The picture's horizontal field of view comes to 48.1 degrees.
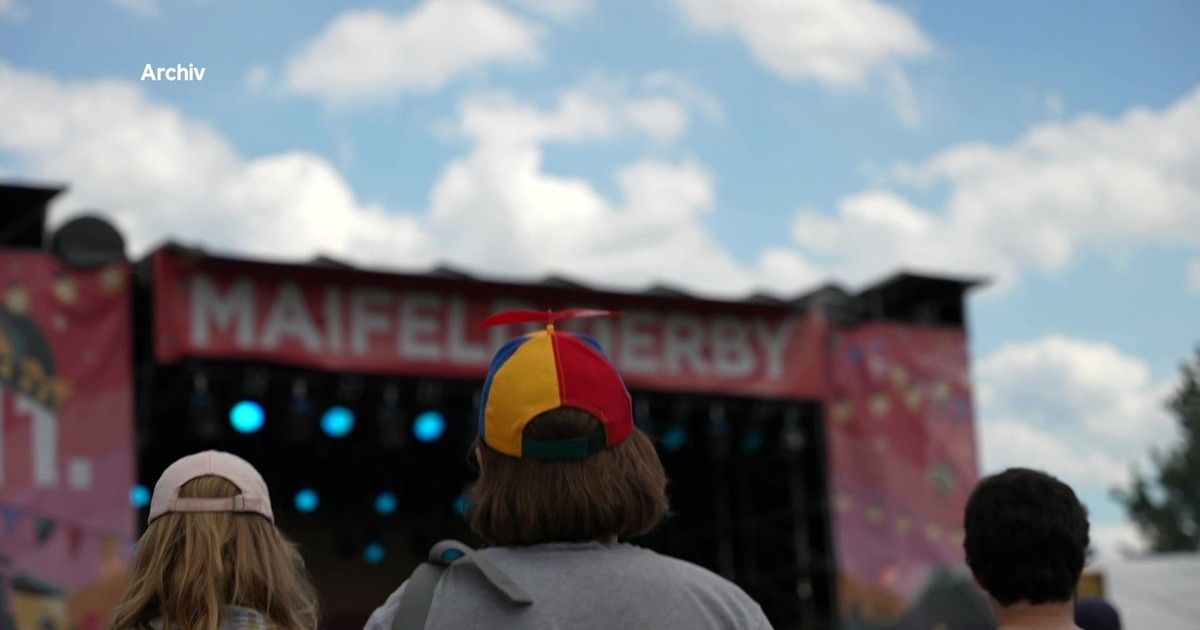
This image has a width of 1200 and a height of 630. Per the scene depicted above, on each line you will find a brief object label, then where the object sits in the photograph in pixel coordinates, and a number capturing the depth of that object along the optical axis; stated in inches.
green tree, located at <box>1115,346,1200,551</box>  967.0
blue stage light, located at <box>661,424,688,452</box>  443.5
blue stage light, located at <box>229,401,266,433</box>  367.9
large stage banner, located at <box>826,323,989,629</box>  412.5
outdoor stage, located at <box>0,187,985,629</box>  310.8
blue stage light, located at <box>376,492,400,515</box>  563.5
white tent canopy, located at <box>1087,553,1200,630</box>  289.3
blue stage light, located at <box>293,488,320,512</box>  546.0
